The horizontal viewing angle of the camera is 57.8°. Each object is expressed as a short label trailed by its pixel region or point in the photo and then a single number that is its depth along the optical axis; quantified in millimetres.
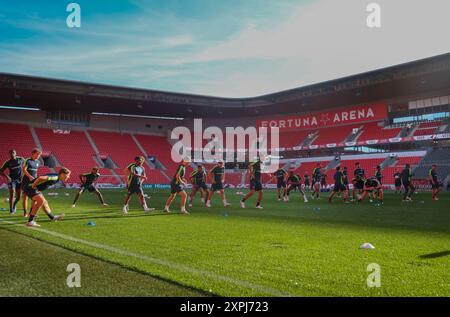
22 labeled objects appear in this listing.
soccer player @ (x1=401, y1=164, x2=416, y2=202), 21094
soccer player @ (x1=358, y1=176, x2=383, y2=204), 19086
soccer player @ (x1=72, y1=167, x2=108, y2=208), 17078
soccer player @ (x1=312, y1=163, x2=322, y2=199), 24519
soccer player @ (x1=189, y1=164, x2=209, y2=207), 18884
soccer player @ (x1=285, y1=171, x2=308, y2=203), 21572
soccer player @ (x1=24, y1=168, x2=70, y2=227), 9562
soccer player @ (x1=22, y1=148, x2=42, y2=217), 10377
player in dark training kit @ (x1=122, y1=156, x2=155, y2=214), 13930
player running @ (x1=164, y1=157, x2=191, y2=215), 13969
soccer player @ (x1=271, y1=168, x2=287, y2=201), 23100
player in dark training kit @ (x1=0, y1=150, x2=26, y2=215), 13498
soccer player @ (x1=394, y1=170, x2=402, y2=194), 28062
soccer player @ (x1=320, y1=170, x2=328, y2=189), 32875
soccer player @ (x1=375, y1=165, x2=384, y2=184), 23839
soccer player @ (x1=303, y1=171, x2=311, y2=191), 37781
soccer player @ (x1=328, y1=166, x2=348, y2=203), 19922
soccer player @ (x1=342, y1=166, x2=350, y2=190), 21819
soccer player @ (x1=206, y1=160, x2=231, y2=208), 17578
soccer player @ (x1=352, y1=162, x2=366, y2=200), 19531
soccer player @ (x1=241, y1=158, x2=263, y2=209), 15953
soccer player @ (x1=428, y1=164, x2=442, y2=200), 21375
